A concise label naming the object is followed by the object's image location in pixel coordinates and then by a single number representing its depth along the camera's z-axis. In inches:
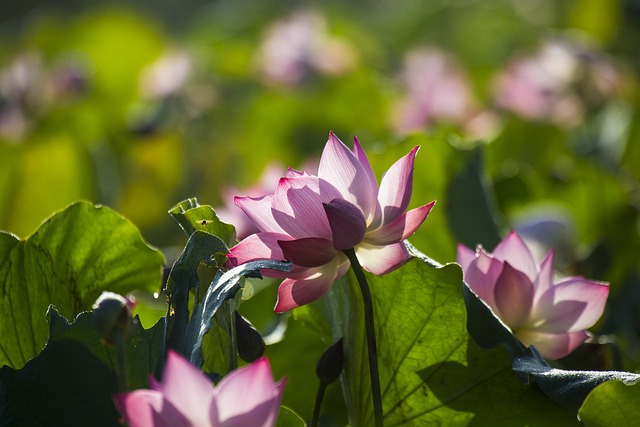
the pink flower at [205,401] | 124.5
